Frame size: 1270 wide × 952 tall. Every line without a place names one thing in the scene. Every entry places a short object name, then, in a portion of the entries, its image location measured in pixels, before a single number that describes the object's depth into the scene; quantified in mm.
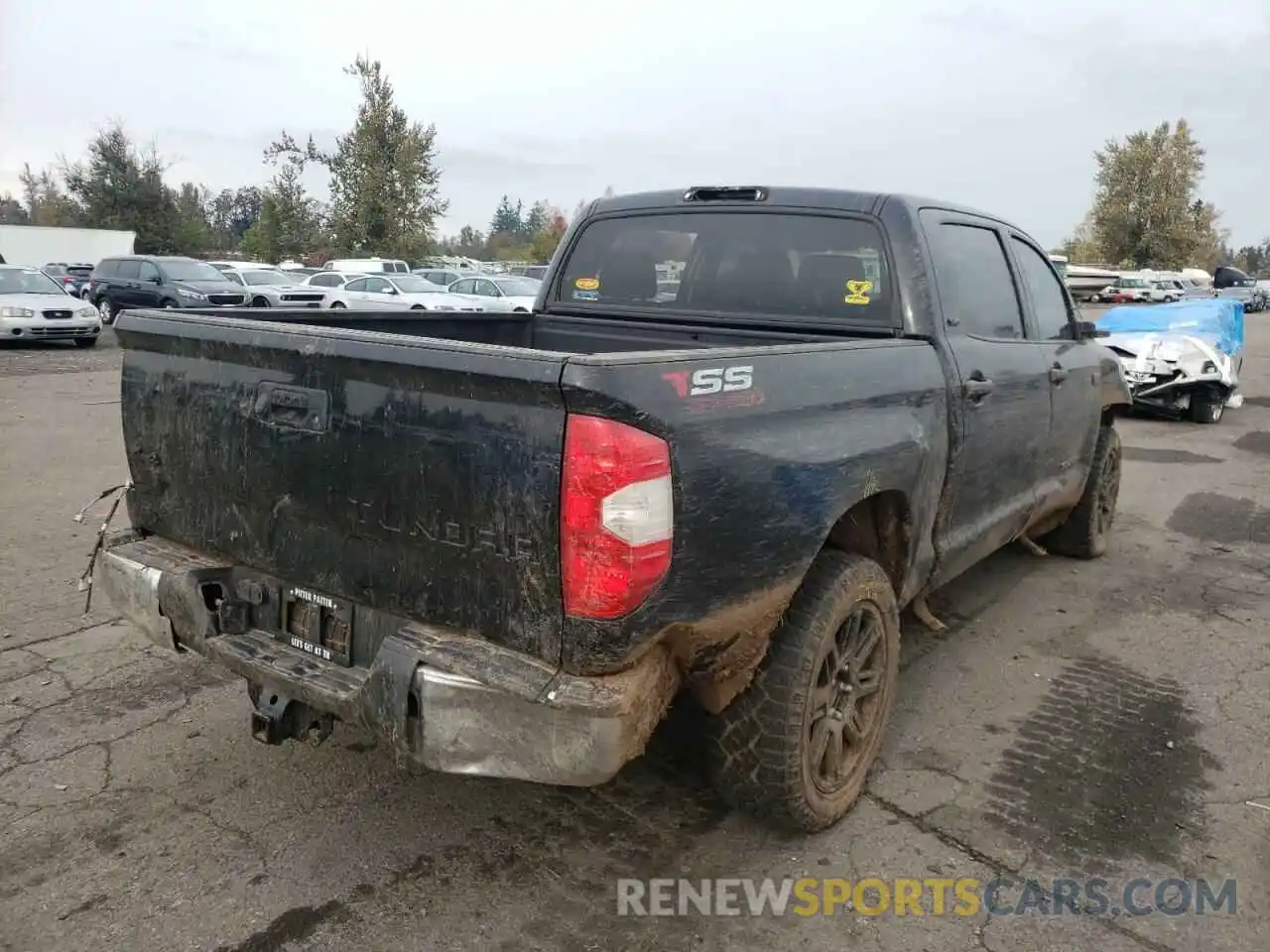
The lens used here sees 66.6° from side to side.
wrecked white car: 11547
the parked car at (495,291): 21531
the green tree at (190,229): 50162
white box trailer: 43562
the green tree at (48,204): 55091
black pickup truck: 2236
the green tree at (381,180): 36938
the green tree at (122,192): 46750
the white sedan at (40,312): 16906
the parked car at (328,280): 24609
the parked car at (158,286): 20250
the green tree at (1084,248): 58038
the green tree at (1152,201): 53000
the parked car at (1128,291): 40688
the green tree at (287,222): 42969
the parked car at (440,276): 26531
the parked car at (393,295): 21609
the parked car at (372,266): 33594
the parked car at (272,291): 21484
